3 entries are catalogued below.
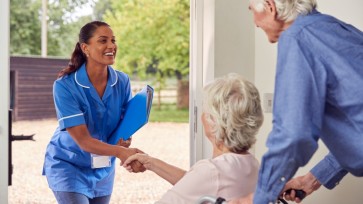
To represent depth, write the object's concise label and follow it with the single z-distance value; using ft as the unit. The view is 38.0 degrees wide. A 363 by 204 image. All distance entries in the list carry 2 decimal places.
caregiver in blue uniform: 7.43
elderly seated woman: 5.11
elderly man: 4.21
